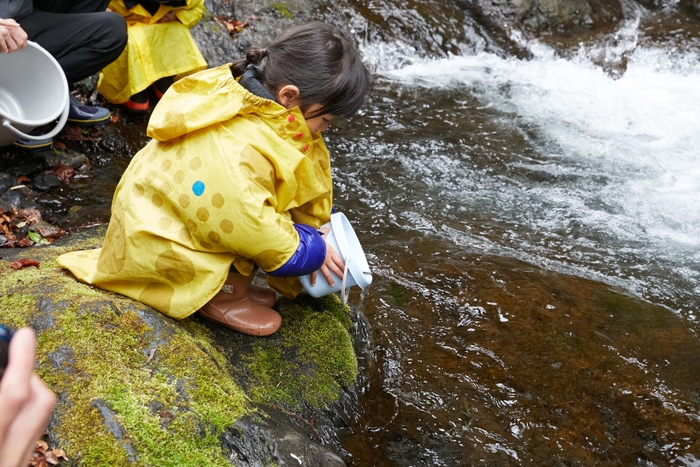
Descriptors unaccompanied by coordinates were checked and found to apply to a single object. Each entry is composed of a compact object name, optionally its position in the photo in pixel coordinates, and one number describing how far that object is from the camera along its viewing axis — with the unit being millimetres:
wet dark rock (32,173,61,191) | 4970
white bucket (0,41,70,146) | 4555
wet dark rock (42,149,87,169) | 5184
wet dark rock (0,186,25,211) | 4629
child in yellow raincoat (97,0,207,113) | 5906
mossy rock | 2238
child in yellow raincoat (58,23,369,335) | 2850
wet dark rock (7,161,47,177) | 4961
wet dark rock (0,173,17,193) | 4777
